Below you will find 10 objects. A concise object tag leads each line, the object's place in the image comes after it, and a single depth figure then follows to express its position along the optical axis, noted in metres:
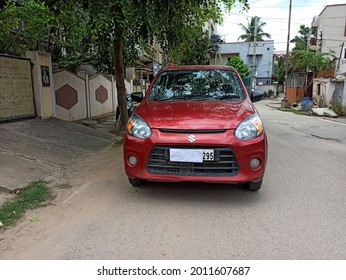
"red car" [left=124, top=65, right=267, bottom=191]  3.50
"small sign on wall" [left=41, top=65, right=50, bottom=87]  8.62
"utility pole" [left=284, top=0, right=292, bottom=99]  27.11
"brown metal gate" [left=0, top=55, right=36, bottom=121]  7.27
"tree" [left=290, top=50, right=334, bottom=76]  24.25
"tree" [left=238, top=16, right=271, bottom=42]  45.78
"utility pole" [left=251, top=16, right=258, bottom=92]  41.67
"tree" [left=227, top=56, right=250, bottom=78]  38.34
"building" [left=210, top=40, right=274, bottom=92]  44.69
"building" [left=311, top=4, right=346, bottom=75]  24.61
